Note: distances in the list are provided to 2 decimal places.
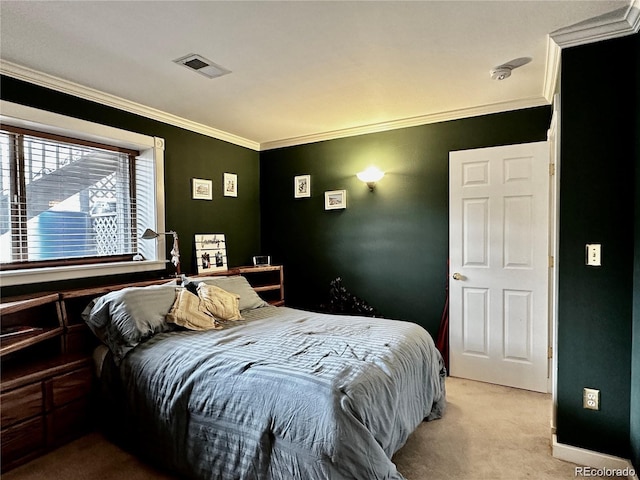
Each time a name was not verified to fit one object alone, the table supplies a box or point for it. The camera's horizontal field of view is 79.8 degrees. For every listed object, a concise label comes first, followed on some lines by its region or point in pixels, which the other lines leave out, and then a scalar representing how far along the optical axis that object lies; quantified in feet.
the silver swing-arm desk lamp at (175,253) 11.24
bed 5.29
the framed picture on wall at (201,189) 12.56
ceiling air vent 7.78
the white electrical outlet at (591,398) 6.91
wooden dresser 6.92
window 8.54
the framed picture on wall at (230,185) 13.80
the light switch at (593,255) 6.84
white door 10.27
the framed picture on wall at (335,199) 13.65
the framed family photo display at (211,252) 12.59
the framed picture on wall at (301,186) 14.38
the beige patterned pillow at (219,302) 9.27
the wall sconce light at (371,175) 12.71
